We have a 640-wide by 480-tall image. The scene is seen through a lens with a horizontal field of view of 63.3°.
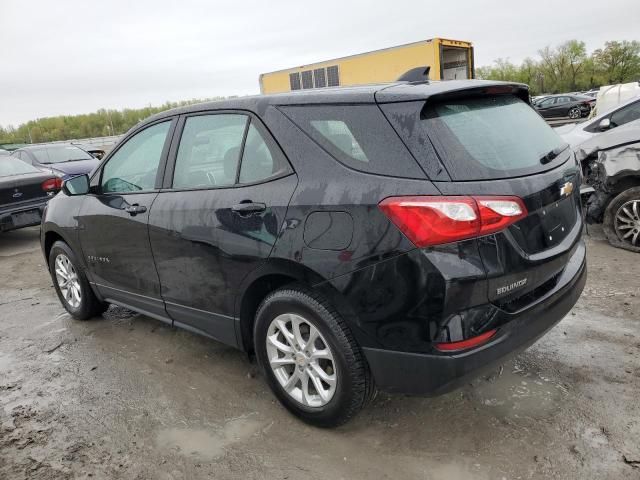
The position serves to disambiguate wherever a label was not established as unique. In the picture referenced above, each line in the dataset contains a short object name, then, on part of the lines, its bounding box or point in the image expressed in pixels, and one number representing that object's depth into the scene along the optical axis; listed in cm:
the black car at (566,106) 2519
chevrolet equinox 217
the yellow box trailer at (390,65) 1451
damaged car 529
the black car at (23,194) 770
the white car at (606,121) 671
